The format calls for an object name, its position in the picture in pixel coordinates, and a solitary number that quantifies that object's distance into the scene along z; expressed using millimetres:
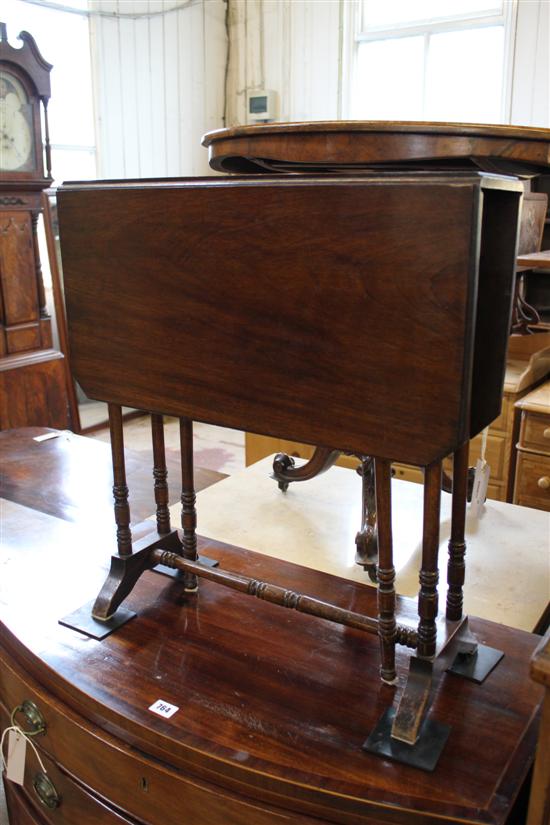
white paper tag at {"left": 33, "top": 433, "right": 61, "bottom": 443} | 2262
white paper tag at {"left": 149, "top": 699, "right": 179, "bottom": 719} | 967
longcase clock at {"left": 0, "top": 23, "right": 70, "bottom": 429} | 3064
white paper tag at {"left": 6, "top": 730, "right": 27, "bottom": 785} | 1181
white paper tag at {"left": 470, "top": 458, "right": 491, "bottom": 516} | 1634
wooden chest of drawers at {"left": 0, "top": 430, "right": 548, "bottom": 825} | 846
